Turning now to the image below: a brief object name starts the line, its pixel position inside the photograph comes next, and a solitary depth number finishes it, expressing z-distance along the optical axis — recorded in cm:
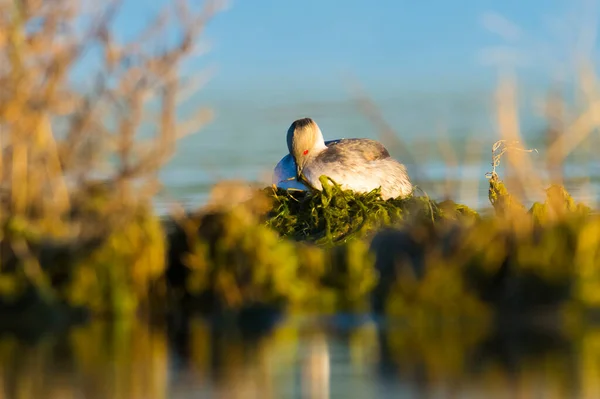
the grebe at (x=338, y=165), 1423
